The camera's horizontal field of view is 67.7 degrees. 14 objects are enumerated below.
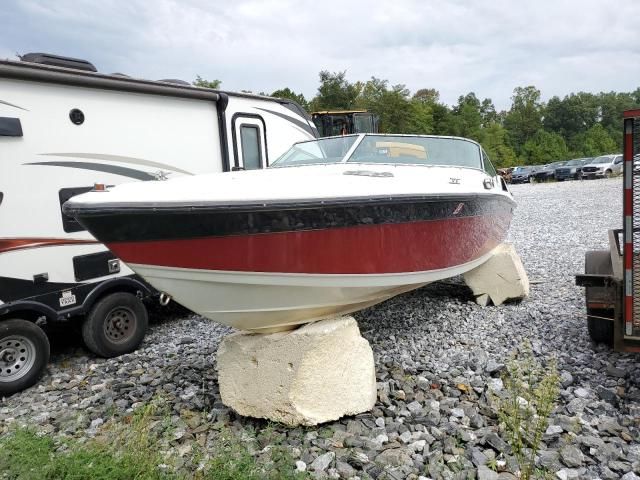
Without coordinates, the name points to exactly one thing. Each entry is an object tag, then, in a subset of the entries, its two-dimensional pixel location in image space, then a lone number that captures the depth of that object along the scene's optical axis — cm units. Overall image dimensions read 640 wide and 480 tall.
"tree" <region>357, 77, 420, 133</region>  4262
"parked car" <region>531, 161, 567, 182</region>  3120
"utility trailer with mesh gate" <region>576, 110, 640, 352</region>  309
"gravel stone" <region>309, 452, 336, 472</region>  275
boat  286
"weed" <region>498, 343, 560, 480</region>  255
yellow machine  1400
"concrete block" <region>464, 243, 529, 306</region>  552
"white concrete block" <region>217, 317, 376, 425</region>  316
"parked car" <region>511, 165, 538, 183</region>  3256
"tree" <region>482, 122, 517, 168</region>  5033
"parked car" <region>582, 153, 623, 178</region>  2755
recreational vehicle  405
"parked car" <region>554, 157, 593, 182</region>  2903
